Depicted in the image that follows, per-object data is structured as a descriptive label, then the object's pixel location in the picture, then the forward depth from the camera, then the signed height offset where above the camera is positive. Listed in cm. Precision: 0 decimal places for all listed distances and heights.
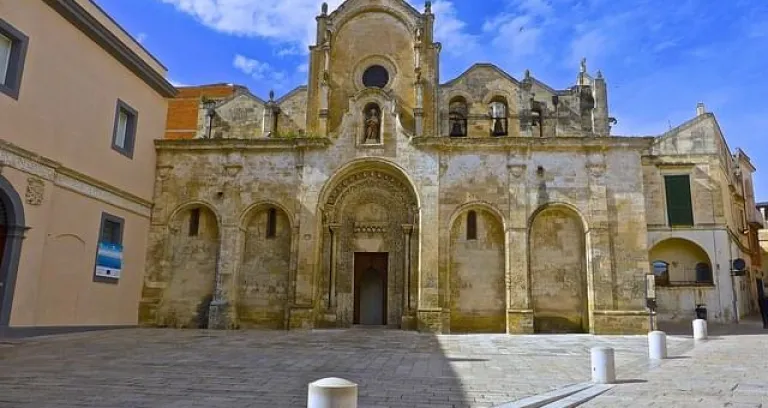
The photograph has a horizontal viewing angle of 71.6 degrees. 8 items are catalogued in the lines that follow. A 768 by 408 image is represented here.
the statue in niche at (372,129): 1888 +602
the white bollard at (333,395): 429 -76
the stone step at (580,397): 612 -111
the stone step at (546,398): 598 -110
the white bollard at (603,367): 768 -87
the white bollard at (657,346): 1075 -78
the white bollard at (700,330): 1505 -61
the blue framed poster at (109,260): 1577 +105
